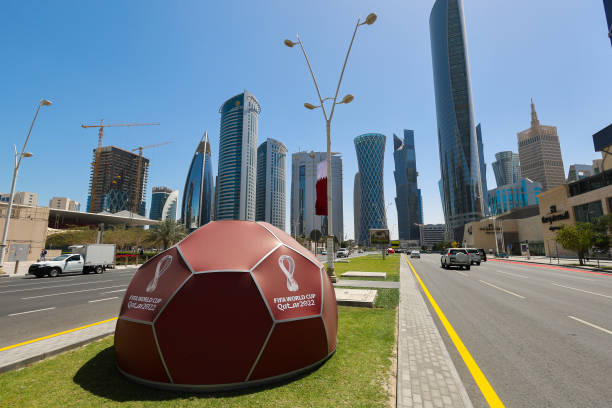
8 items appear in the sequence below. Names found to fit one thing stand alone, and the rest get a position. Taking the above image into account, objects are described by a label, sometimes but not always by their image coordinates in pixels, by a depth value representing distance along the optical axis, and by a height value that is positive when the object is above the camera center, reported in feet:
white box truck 68.79 -4.45
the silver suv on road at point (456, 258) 80.41 -3.98
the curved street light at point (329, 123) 41.34 +21.23
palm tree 148.66 +7.16
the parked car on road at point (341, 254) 170.08 -5.39
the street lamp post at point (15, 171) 74.36 +21.22
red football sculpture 10.90 -3.08
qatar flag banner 45.16 +8.51
